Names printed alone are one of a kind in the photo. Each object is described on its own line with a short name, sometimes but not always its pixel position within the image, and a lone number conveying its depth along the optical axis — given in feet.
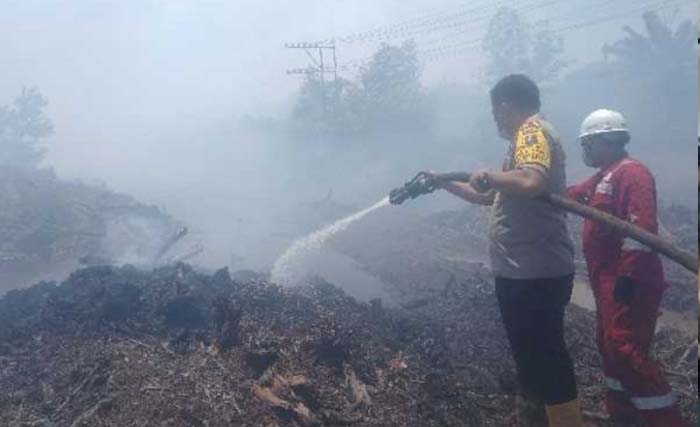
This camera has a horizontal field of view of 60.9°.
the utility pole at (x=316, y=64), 111.96
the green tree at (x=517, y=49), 132.67
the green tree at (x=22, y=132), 108.58
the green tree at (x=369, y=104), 120.57
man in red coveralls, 13.15
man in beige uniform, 11.80
